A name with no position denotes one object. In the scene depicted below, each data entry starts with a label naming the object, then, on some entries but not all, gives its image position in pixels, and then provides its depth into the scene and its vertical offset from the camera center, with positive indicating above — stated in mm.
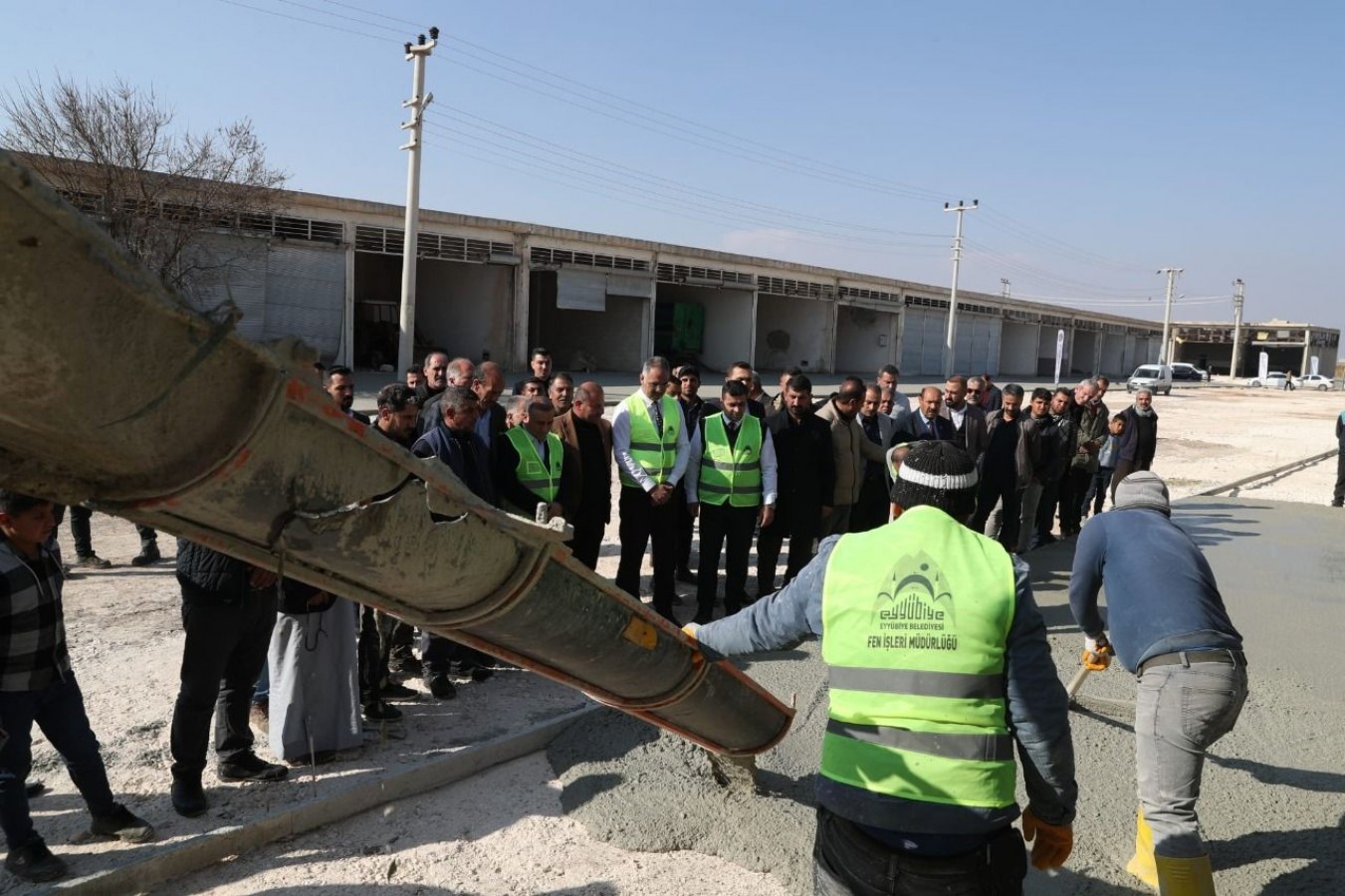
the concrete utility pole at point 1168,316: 55962 +4662
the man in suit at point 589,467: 6359 -766
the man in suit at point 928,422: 8109 -423
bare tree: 17312 +2931
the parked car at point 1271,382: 56125 +779
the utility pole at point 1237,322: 66562 +5361
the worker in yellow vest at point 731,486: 6676 -888
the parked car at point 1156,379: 41694 +376
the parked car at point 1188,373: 55062 +986
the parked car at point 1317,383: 56344 +888
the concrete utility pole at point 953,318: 40506 +2588
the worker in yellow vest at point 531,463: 5734 -689
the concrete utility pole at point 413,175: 18844 +3489
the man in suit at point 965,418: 8648 -389
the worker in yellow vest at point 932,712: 2209 -814
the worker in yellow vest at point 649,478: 6516 -832
